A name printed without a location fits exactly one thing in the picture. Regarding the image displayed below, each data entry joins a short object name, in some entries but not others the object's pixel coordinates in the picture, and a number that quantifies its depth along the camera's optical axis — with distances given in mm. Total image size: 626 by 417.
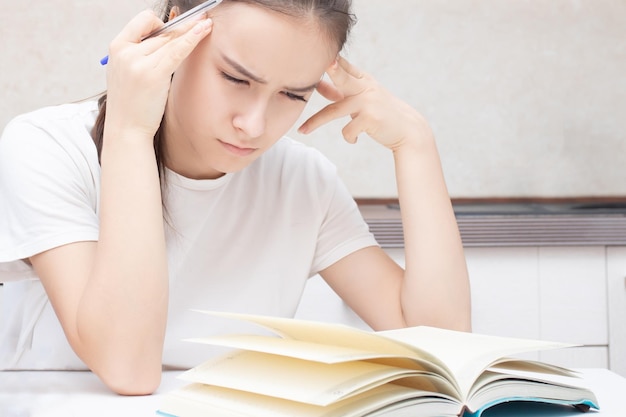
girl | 1236
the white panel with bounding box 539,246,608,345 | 1932
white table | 1085
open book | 997
